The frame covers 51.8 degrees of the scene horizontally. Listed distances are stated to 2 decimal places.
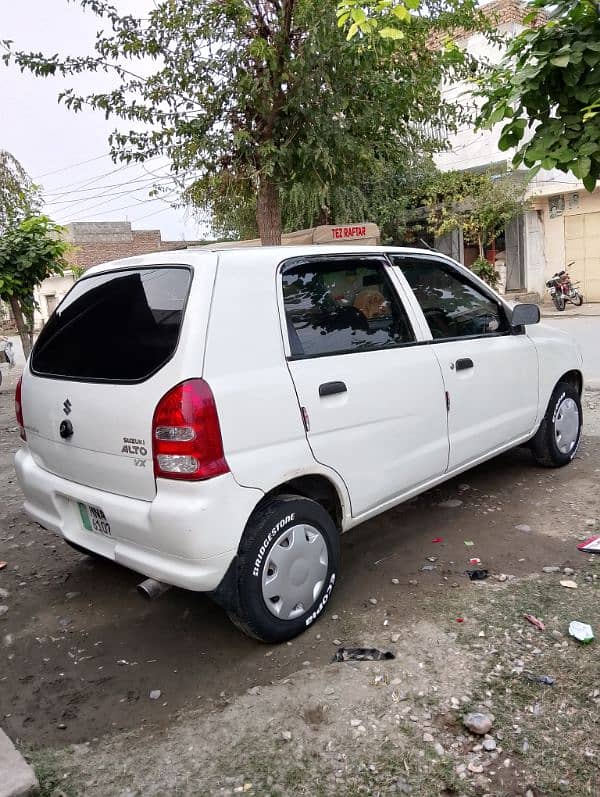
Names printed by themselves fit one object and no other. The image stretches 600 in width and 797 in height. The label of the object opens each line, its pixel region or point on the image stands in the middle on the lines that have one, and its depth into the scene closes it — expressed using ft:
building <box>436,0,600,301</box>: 59.93
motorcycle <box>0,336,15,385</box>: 49.55
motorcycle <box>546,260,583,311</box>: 57.62
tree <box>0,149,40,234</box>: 41.68
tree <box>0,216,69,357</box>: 35.22
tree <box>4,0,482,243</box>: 20.94
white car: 8.11
